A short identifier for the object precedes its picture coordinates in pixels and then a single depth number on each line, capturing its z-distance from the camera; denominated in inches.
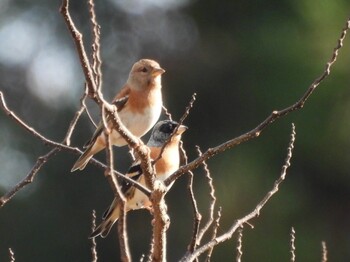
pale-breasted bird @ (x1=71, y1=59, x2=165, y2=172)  499.2
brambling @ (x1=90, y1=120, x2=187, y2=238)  542.9
